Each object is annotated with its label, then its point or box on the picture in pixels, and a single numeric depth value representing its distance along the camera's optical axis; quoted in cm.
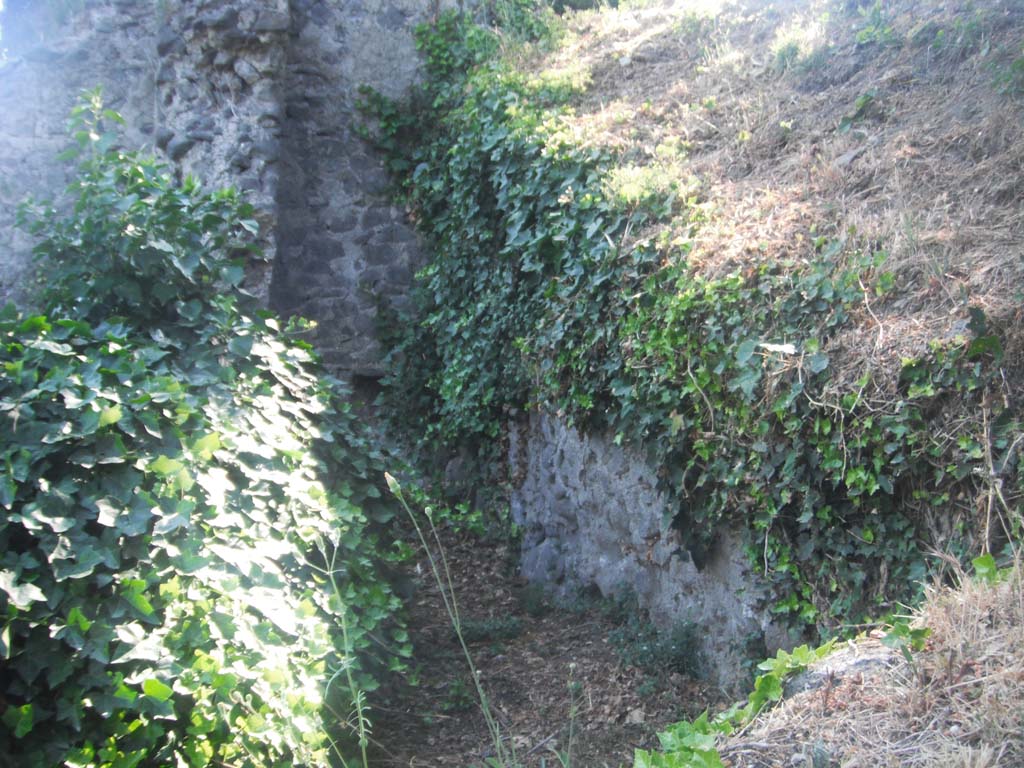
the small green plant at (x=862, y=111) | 525
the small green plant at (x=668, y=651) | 435
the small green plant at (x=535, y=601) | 549
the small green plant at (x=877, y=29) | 595
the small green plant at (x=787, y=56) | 626
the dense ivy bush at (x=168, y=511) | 262
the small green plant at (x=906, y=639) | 248
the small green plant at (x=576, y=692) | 421
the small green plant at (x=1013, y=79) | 464
